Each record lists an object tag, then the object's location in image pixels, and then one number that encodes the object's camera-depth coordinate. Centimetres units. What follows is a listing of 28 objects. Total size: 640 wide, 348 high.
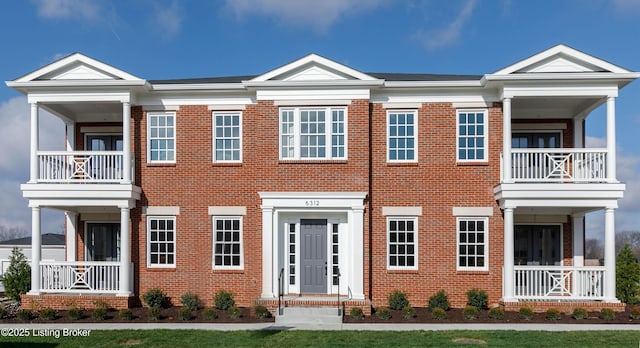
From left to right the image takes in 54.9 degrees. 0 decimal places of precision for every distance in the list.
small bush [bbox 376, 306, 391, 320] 1593
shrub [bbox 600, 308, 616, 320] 1570
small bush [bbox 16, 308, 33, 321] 1616
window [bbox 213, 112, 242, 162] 1842
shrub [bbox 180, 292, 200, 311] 1752
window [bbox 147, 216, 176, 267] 1841
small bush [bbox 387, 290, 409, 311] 1727
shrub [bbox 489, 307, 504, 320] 1580
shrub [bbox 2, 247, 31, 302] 1930
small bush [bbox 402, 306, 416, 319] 1608
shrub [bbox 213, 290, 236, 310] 1753
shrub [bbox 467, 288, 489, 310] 1722
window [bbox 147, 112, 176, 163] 1856
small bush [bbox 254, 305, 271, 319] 1609
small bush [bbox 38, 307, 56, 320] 1616
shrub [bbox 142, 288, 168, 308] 1772
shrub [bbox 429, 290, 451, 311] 1719
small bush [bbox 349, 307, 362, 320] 1599
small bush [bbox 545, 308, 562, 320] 1581
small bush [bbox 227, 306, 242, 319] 1614
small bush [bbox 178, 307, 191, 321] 1599
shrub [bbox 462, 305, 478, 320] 1589
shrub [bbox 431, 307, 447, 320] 1595
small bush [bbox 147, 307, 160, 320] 1611
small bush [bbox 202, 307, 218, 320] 1608
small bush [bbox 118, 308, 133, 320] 1608
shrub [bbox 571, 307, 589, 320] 1592
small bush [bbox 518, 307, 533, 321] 1584
